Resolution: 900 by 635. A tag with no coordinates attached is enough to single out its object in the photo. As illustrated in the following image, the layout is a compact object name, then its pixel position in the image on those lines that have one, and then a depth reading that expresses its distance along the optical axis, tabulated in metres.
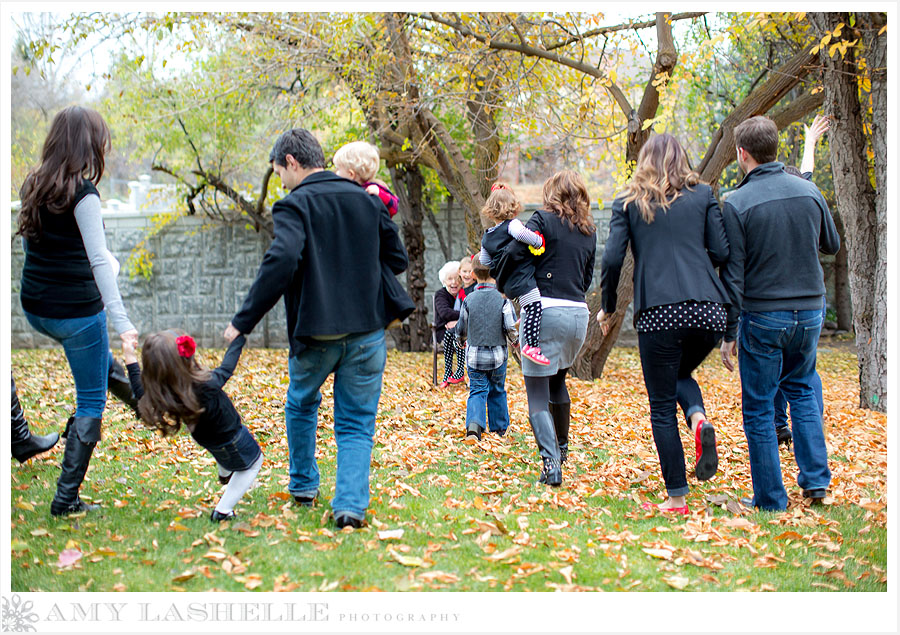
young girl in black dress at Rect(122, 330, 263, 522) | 3.53
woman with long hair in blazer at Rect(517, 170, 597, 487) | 4.57
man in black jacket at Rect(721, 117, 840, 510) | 3.98
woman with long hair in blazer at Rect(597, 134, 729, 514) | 3.88
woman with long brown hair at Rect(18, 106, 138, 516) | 3.63
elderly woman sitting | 7.74
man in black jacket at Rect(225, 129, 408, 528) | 3.55
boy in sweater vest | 5.91
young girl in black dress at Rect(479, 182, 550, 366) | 4.55
